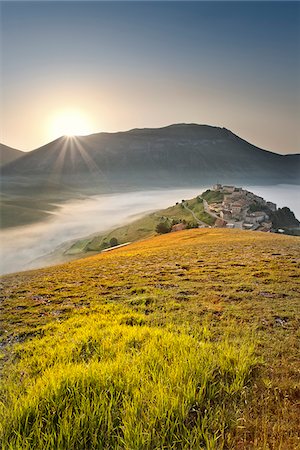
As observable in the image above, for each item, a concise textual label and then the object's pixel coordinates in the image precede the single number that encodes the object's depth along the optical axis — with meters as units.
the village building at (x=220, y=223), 121.25
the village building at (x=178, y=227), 106.01
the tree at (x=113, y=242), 148.38
